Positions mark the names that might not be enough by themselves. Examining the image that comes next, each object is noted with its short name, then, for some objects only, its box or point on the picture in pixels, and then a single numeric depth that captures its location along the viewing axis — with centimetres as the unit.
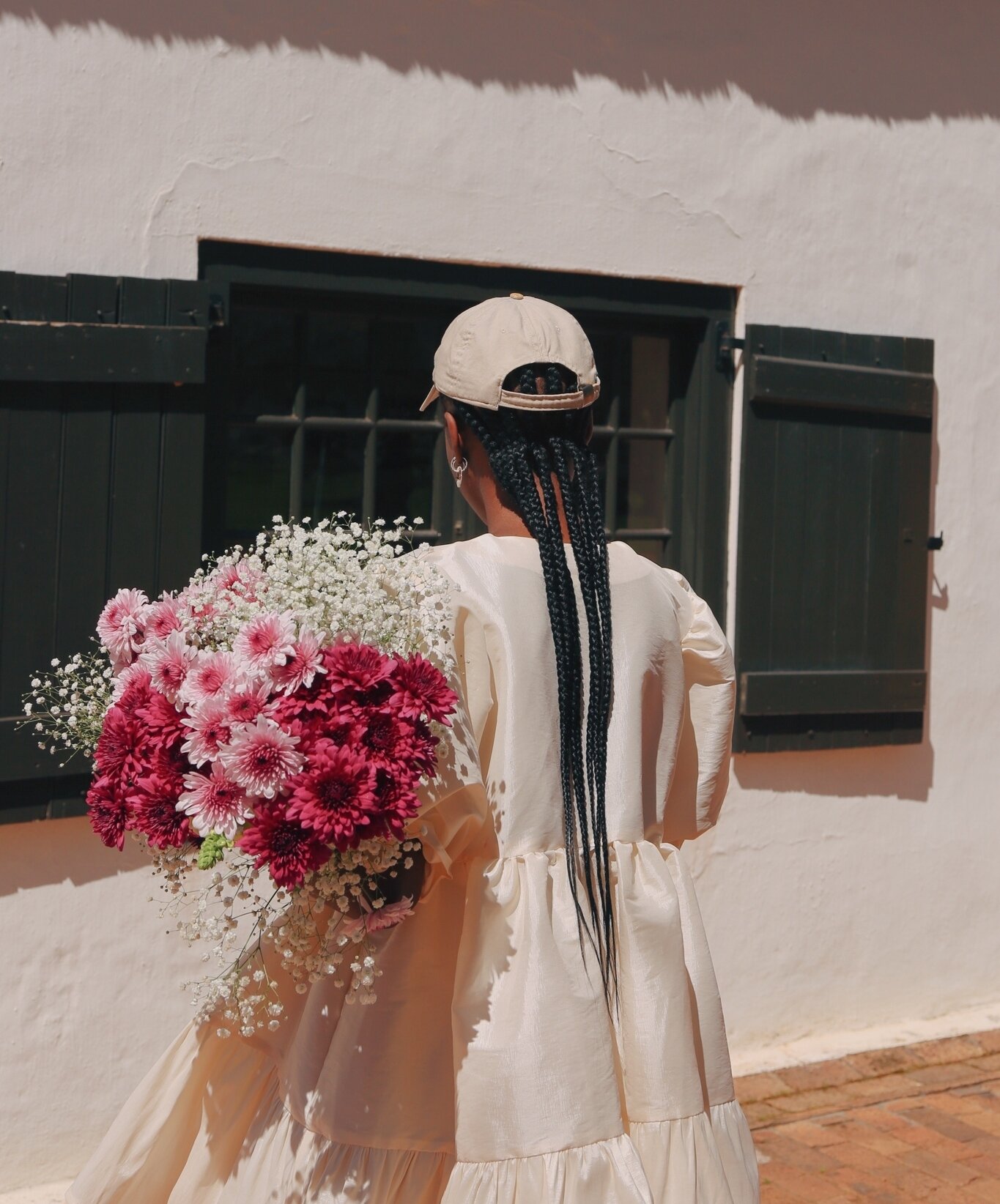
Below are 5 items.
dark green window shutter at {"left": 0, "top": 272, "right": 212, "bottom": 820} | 357
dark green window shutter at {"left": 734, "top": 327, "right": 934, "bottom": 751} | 463
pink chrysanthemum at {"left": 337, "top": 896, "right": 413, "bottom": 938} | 204
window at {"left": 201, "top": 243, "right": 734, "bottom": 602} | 407
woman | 205
